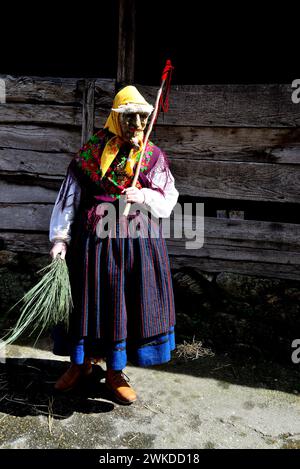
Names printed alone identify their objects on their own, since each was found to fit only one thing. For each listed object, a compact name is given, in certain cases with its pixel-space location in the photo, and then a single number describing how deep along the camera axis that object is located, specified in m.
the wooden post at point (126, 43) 3.34
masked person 2.52
